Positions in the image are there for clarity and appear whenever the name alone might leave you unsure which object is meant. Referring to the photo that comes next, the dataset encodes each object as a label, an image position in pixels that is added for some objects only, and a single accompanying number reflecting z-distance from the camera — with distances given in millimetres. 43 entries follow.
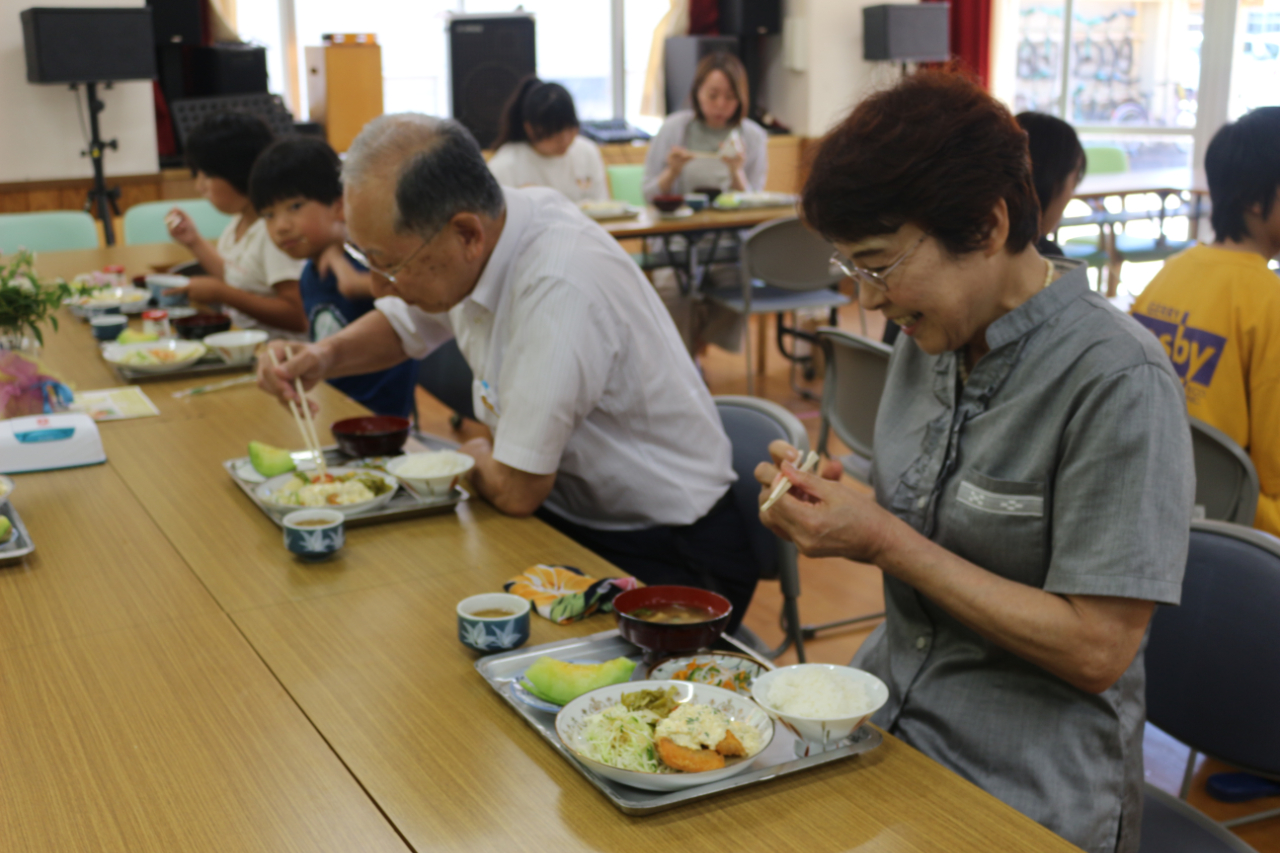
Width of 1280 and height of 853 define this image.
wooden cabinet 6070
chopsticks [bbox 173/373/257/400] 2447
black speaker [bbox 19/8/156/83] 5203
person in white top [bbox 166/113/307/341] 3176
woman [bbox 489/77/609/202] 5133
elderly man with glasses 1705
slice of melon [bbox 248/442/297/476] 1851
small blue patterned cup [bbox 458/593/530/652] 1260
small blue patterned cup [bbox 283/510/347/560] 1530
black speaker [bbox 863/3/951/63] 6914
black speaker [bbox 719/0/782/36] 7164
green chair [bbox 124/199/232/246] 4777
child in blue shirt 2723
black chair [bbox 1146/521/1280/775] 1285
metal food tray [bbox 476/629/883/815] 989
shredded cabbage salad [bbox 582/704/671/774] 1013
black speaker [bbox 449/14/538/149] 6320
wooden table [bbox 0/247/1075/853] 967
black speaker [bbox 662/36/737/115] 6867
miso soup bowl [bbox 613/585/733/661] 1233
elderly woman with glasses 1144
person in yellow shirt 2137
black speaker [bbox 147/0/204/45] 5820
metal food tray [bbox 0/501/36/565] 1542
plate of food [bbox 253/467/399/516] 1697
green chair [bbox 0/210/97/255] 4531
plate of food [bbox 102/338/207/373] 2576
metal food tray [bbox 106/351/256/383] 2566
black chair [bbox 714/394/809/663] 1981
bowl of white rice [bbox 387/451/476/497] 1729
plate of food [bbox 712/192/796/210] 5168
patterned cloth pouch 1365
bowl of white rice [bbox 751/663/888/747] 1050
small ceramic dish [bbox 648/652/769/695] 1177
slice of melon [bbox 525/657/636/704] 1144
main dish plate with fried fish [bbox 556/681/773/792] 989
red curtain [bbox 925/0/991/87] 7680
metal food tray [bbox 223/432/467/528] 1688
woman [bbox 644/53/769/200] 5641
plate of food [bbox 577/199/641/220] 4805
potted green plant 2105
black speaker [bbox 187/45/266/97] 5898
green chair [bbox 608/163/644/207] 5945
